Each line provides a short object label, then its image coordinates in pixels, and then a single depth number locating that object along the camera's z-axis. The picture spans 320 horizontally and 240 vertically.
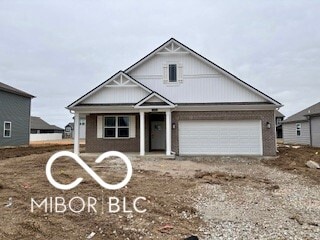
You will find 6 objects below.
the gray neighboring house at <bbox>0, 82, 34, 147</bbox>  26.17
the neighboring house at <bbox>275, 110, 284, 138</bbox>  50.10
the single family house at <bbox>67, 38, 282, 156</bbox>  17.03
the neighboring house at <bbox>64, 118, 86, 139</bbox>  55.00
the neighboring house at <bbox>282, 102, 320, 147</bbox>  26.12
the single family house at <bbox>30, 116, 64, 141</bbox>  51.30
